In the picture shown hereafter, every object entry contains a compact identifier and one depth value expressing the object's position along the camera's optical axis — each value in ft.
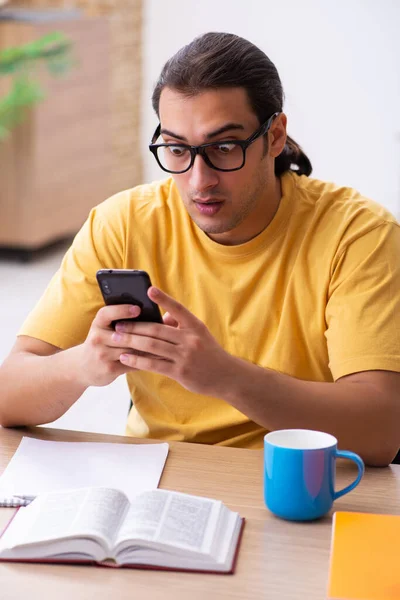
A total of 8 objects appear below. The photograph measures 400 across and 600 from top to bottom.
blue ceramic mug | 5.72
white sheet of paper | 6.10
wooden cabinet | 19.67
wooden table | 5.26
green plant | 19.15
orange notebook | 5.19
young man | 6.55
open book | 5.40
